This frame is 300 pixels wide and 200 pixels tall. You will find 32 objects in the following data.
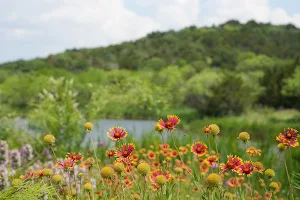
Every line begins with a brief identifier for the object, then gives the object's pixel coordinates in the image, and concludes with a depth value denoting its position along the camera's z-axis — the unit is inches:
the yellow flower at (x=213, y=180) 61.0
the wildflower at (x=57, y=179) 79.3
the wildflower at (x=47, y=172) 75.4
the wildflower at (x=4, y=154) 150.7
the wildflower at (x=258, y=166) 82.9
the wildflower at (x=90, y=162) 86.3
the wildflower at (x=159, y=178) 66.0
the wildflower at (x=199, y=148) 80.2
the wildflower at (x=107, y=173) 70.5
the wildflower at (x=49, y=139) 78.1
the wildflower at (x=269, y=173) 82.8
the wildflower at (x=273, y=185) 83.4
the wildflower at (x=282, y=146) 88.7
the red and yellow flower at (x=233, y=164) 72.0
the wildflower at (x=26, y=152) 176.2
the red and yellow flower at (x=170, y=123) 77.1
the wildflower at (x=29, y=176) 77.1
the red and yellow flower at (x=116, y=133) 77.8
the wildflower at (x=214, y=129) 76.9
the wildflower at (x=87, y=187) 76.4
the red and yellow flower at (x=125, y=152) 73.5
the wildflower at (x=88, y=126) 77.6
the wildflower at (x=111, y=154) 83.3
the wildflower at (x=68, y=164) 78.0
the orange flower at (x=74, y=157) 80.0
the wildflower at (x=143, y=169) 67.2
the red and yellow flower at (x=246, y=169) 76.3
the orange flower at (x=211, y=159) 83.6
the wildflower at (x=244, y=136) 80.2
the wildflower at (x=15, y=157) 159.5
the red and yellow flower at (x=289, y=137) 82.5
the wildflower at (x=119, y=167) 69.5
